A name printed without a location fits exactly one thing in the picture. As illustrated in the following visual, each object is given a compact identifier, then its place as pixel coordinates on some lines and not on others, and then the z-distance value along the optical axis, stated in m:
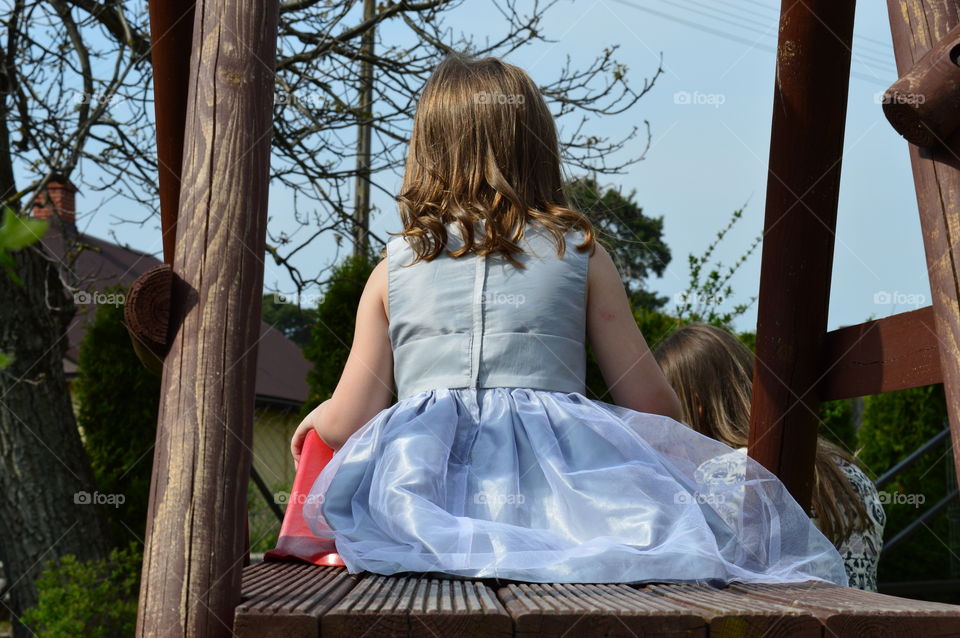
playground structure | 1.12
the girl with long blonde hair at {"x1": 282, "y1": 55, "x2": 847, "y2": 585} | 1.54
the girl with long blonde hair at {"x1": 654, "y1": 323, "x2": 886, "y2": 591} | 2.81
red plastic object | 1.72
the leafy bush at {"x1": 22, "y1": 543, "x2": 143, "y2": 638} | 4.87
